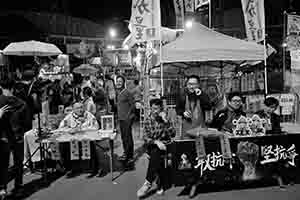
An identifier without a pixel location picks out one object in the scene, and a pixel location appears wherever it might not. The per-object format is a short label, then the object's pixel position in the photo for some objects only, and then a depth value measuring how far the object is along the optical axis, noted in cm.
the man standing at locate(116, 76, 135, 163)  573
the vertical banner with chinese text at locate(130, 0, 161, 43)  544
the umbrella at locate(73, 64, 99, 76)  1169
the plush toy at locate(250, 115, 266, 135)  418
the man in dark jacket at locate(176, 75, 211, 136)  426
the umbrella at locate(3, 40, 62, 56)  736
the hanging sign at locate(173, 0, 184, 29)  876
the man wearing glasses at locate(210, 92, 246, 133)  431
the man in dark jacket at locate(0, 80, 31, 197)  414
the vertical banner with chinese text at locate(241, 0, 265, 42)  648
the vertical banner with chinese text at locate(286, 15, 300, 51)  707
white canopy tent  513
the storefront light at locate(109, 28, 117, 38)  1535
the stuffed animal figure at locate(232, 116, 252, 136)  416
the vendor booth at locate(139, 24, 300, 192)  397
